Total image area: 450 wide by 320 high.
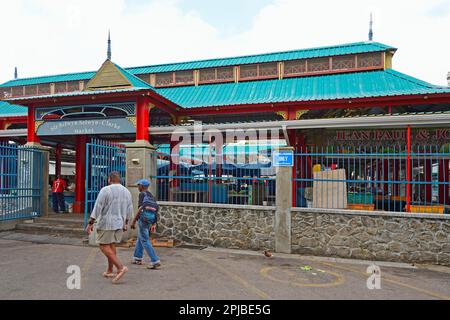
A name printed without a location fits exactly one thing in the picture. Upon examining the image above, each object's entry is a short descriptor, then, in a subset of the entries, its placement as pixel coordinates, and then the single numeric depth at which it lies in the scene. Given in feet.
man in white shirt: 17.02
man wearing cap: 20.15
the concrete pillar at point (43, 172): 33.82
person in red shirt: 38.75
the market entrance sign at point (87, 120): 30.45
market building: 27.45
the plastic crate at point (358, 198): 27.17
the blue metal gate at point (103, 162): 28.43
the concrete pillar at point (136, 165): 29.25
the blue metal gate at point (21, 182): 31.37
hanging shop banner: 31.94
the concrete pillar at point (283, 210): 25.57
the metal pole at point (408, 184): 24.36
